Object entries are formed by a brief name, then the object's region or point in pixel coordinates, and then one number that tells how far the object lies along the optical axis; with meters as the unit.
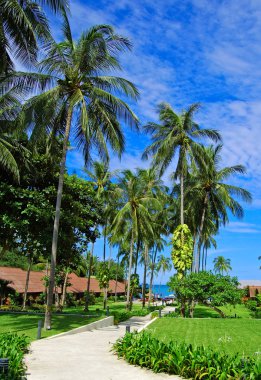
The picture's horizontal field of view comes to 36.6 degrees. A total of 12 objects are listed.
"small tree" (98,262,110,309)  37.50
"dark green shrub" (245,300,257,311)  39.25
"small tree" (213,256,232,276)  101.99
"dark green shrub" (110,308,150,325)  22.69
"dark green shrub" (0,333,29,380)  7.48
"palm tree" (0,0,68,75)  13.12
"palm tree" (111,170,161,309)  32.09
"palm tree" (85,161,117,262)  34.62
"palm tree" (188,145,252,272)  30.67
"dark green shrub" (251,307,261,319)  27.39
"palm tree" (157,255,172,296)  93.75
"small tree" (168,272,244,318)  24.50
